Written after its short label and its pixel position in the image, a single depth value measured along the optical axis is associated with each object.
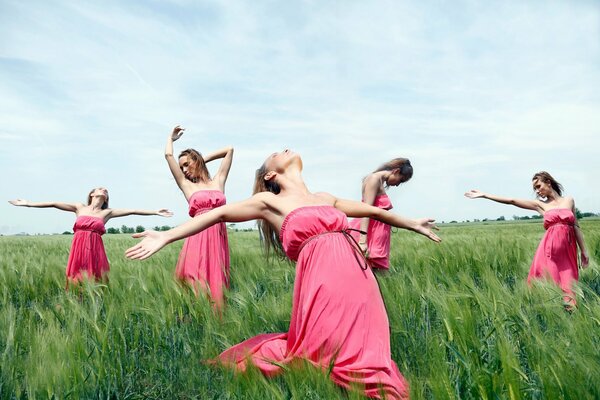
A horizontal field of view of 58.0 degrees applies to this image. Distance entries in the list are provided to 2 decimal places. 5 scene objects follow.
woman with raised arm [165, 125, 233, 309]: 4.55
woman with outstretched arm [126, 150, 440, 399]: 2.37
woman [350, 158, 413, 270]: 4.81
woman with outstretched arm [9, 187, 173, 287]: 6.02
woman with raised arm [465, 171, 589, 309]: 5.23
